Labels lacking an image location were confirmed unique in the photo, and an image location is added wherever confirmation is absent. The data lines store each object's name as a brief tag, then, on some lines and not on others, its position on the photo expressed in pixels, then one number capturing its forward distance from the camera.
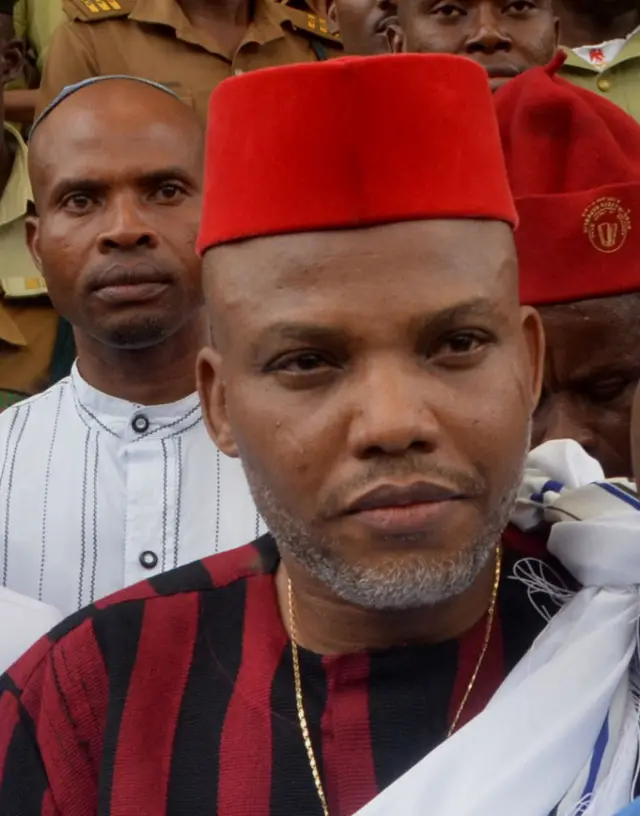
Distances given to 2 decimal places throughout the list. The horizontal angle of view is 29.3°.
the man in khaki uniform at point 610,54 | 3.08
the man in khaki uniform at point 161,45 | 3.10
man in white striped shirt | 2.05
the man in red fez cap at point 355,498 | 1.27
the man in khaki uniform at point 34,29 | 3.60
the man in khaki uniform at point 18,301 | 3.12
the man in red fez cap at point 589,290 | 1.97
